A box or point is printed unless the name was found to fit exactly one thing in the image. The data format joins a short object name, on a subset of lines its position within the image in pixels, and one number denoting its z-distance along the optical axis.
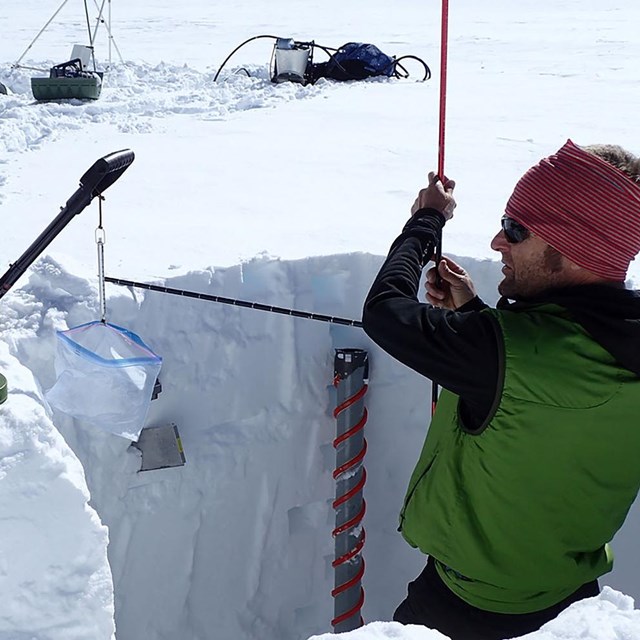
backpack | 10.17
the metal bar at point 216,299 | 2.96
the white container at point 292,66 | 9.71
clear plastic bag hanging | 2.26
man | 1.48
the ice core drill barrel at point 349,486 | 3.25
